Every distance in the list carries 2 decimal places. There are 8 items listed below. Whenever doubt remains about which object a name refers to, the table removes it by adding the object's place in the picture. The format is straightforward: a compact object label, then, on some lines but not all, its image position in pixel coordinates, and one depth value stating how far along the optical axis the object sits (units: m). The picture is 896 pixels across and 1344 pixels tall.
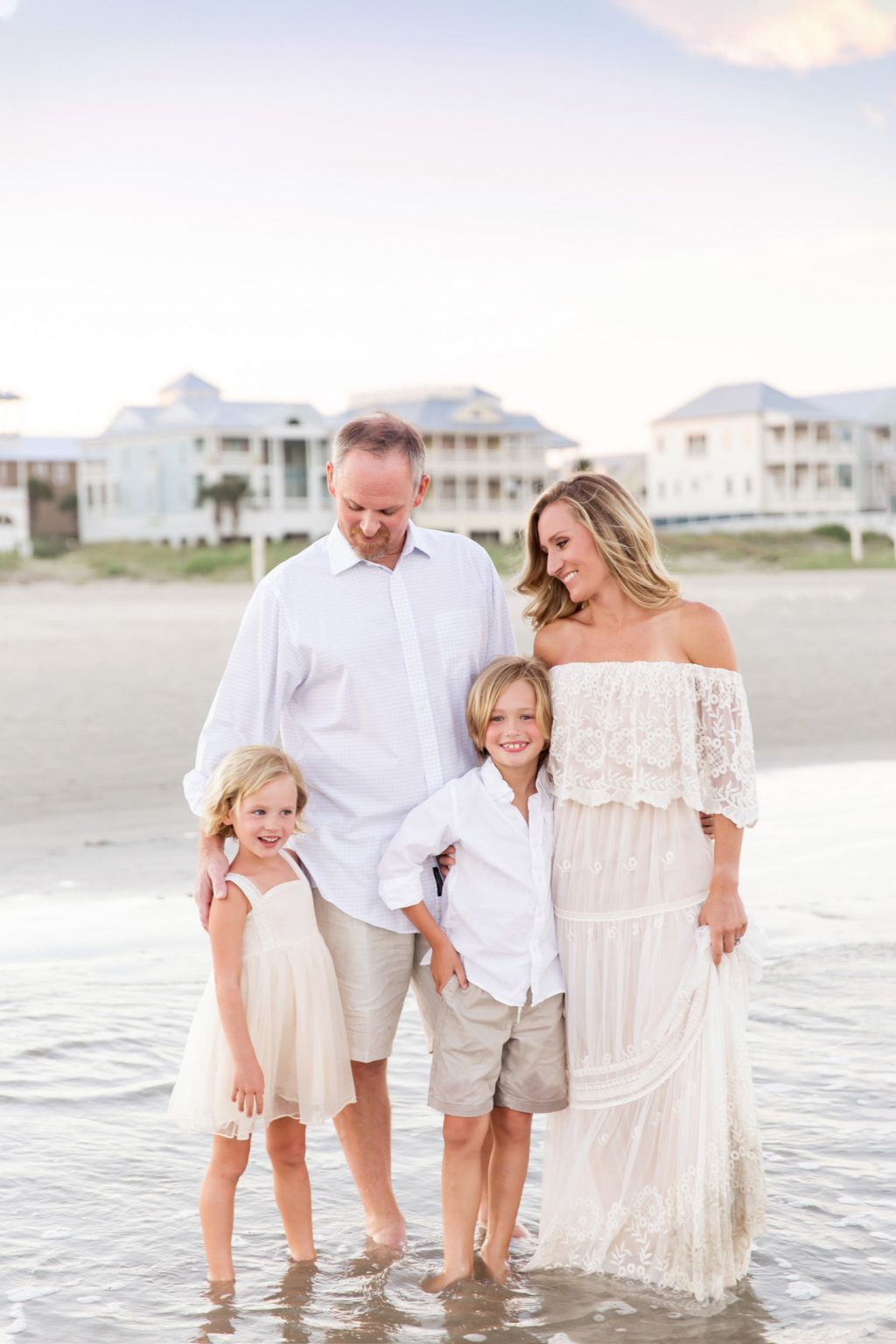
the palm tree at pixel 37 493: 58.22
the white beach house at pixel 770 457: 60.94
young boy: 3.41
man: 3.46
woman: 3.42
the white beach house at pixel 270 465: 50.75
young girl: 3.34
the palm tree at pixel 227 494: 49.41
